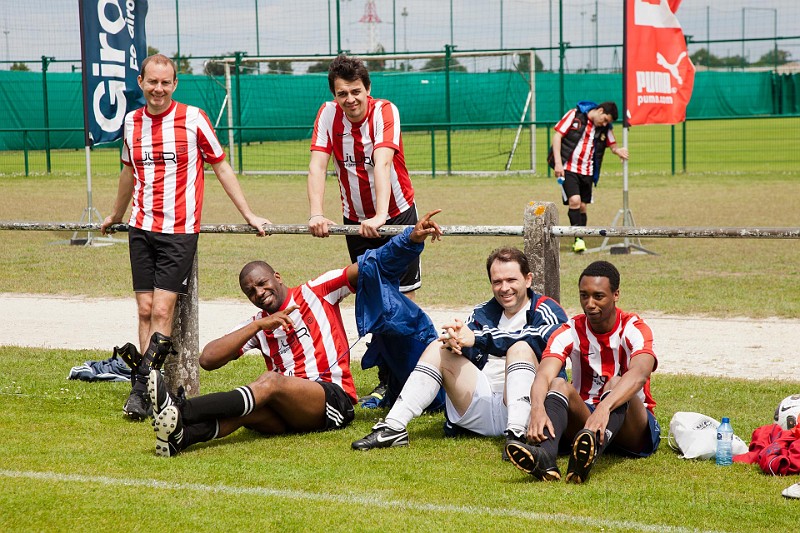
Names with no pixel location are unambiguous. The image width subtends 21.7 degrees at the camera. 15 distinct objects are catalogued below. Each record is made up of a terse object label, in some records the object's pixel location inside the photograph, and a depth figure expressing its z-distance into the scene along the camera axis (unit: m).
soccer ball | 9.78
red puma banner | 25.11
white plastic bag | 9.84
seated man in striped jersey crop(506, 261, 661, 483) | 9.01
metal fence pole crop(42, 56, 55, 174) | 48.52
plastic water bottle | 9.66
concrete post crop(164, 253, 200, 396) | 12.38
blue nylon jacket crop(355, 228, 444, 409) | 10.92
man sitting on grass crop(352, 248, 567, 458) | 10.19
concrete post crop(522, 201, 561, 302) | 10.83
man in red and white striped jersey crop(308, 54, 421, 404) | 11.64
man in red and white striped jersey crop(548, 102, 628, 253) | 26.64
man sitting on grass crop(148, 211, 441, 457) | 10.31
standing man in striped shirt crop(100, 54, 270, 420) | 11.93
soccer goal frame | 50.00
